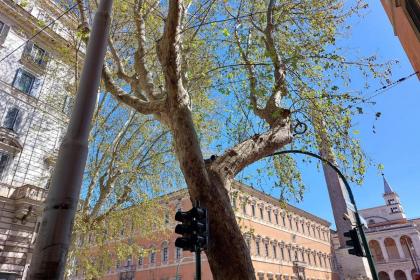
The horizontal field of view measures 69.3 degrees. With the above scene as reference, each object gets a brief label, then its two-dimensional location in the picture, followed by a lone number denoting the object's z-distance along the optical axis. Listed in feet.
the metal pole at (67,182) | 5.87
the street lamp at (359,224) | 24.09
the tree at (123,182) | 43.59
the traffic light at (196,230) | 13.74
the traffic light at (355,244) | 26.68
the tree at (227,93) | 14.56
